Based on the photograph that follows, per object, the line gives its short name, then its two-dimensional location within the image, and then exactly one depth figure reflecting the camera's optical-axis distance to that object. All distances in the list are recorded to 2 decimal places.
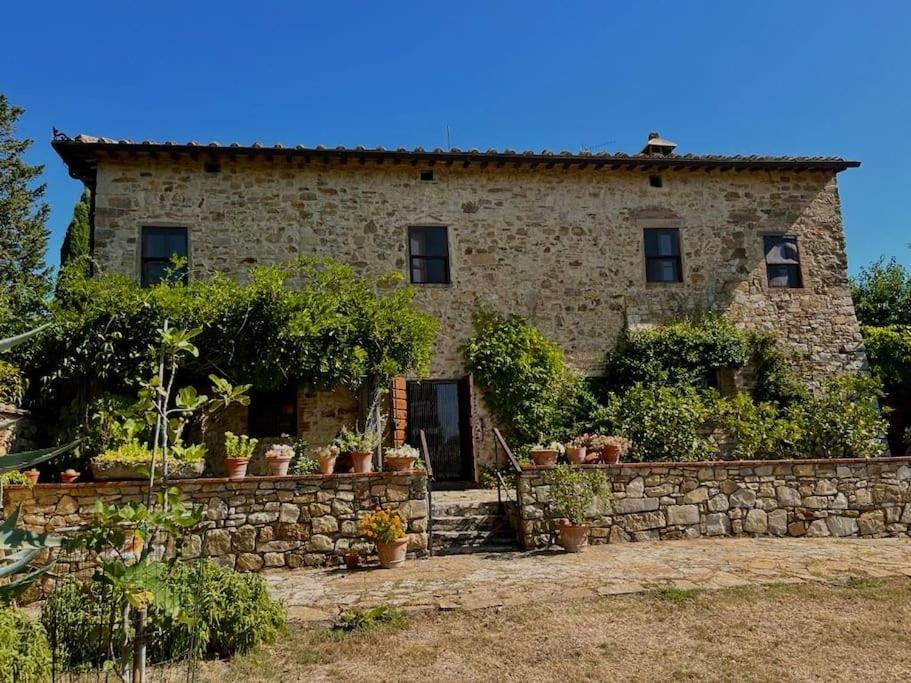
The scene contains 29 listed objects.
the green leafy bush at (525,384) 11.77
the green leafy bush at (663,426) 9.91
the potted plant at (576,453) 8.90
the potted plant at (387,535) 7.48
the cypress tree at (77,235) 16.81
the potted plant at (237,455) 8.01
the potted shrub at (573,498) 7.96
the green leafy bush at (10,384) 8.89
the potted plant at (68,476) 7.91
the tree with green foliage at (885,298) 15.66
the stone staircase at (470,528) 8.35
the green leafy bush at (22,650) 3.58
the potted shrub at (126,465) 7.73
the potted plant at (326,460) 8.48
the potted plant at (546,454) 9.02
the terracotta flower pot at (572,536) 7.93
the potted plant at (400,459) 8.28
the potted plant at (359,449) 8.51
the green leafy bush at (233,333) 9.59
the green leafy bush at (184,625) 4.63
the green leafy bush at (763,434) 9.85
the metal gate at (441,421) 12.43
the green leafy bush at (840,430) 9.69
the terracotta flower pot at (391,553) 7.52
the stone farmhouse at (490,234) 11.63
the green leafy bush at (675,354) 12.27
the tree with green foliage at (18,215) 21.33
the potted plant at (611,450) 8.92
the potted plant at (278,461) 8.31
